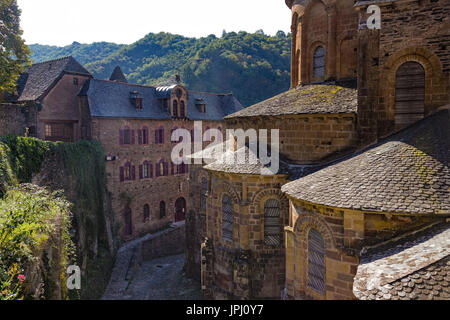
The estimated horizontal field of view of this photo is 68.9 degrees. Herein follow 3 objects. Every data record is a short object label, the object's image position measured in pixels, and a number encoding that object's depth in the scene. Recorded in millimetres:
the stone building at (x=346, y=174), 8047
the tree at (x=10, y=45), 17531
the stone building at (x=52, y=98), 23047
